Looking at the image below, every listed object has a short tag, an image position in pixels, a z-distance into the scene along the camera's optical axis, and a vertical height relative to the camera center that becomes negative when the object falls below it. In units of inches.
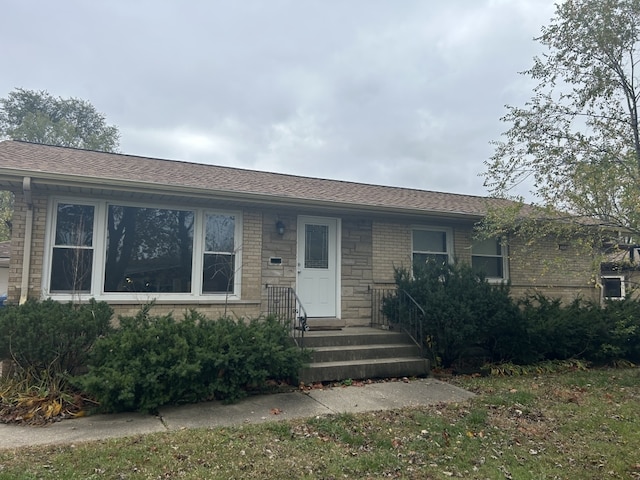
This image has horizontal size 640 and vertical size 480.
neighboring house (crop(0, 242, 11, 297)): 504.1 +24.5
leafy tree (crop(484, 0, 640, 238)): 250.2 +103.5
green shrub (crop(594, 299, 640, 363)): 306.0 -32.2
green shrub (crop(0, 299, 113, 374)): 194.9 -22.4
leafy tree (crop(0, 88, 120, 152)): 984.9 +400.6
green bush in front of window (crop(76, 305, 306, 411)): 184.5 -34.2
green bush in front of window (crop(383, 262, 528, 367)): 273.0 -16.3
